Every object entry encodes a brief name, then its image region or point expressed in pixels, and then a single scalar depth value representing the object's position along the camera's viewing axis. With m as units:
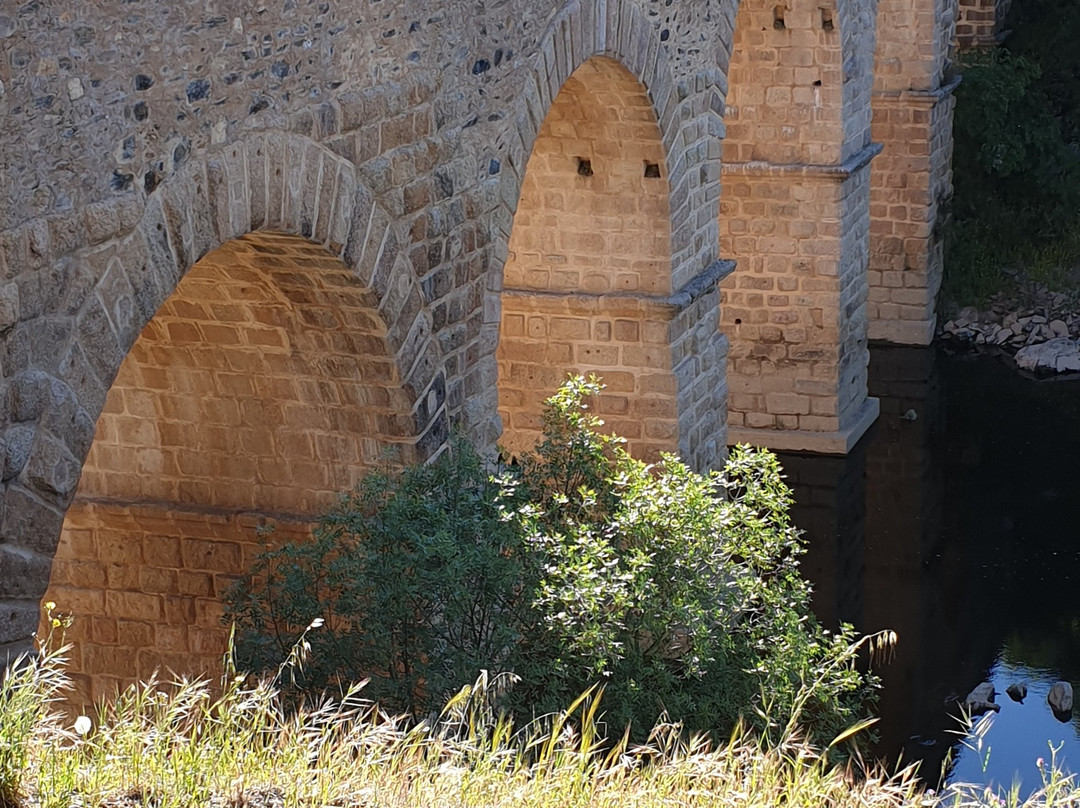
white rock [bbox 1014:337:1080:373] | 33.31
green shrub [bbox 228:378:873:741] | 12.55
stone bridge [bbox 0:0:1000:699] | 10.63
